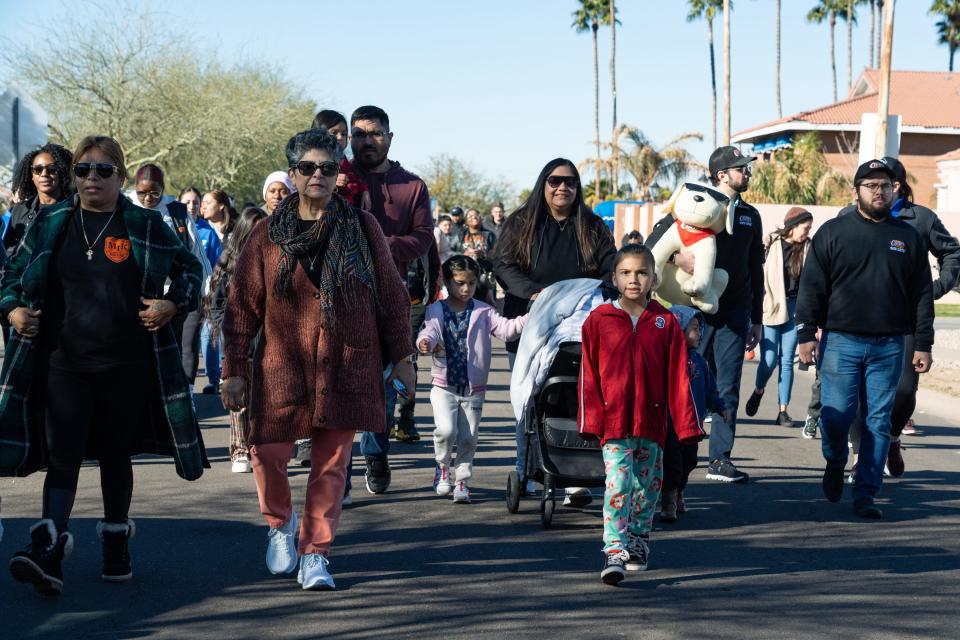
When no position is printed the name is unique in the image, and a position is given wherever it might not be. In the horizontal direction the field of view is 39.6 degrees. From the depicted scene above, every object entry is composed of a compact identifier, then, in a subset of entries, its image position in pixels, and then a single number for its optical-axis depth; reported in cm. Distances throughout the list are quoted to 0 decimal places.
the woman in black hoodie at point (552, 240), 816
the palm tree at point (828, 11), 9275
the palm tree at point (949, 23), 8475
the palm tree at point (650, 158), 6028
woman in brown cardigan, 600
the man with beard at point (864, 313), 824
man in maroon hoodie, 796
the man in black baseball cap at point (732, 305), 910
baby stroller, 737
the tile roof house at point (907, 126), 6819
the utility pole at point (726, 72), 4019
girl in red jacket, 644
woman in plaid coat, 592
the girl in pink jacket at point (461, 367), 830
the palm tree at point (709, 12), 8094
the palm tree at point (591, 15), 8312
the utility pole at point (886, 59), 2651
